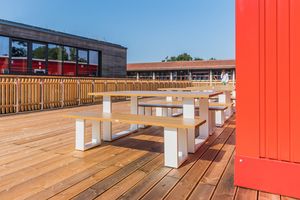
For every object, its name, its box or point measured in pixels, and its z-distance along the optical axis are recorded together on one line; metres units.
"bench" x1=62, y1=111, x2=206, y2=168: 2.69
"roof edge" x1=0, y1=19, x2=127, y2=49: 11.24
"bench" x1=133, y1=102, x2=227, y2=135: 4.55
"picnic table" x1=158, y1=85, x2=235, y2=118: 5.82
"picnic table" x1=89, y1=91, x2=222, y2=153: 3.29
